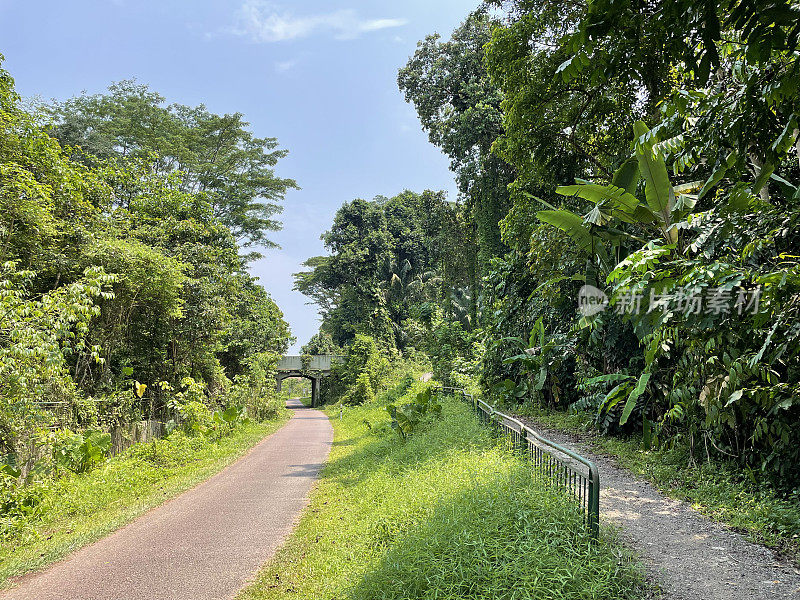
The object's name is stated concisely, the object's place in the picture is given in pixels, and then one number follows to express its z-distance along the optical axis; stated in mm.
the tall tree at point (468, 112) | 17547
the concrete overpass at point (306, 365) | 39156
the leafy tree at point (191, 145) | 20250
